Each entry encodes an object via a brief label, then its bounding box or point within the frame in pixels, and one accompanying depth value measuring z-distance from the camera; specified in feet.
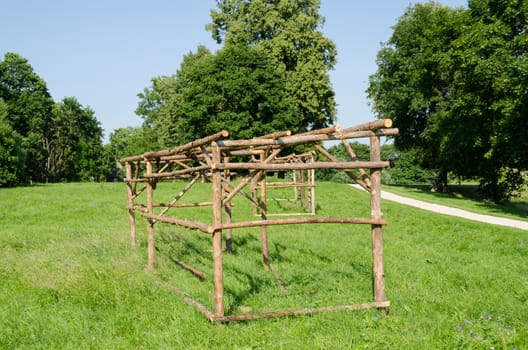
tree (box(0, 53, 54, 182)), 144.56
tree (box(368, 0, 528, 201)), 60.13
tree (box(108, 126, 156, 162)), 165.48
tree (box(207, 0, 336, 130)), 114.11
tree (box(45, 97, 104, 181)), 177.88
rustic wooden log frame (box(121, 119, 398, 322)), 17.75
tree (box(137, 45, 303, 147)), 107.65
